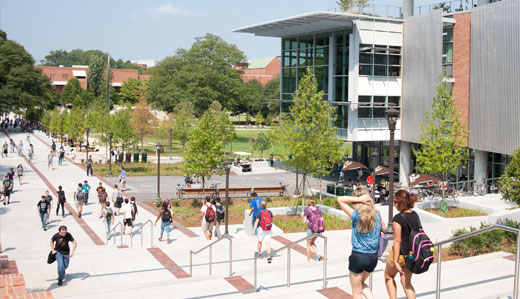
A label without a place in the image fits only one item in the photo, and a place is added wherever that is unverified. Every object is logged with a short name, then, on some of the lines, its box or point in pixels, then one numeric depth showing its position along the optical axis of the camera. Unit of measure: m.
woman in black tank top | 6.45
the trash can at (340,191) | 30.17
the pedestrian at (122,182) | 32.91
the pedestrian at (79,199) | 24.19
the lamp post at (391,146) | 15.47
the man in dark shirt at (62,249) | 11.84
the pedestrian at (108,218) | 19.91
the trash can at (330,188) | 32.03
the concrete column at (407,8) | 38.56
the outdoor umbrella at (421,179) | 28.26
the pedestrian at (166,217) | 18.80
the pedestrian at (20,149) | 50.25
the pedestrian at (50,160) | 41.50
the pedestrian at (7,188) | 26.61
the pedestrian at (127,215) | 20.25
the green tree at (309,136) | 26.20
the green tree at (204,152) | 28.70
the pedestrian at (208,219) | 17.84
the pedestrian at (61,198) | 23.86
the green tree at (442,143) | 25.23
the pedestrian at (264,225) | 14.12
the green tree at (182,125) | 55.50
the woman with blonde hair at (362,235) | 6.57
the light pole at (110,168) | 39.49
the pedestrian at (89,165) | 37.85
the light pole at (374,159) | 25.00
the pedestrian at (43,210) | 21.00
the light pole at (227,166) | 21.21
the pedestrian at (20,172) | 33.16
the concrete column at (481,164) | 32.69
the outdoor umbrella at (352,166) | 35.62
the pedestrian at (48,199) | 21.60
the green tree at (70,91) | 114.00
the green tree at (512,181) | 18.76
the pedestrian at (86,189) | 26.77
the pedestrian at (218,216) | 18.69
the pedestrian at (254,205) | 15.91
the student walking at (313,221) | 12.98
